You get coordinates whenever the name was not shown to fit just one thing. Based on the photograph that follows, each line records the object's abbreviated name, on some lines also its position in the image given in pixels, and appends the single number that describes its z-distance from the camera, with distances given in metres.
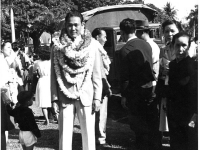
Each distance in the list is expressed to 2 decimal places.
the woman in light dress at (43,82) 7.43
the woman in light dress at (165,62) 4.57
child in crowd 4.44
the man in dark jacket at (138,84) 4.63
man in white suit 3.89
